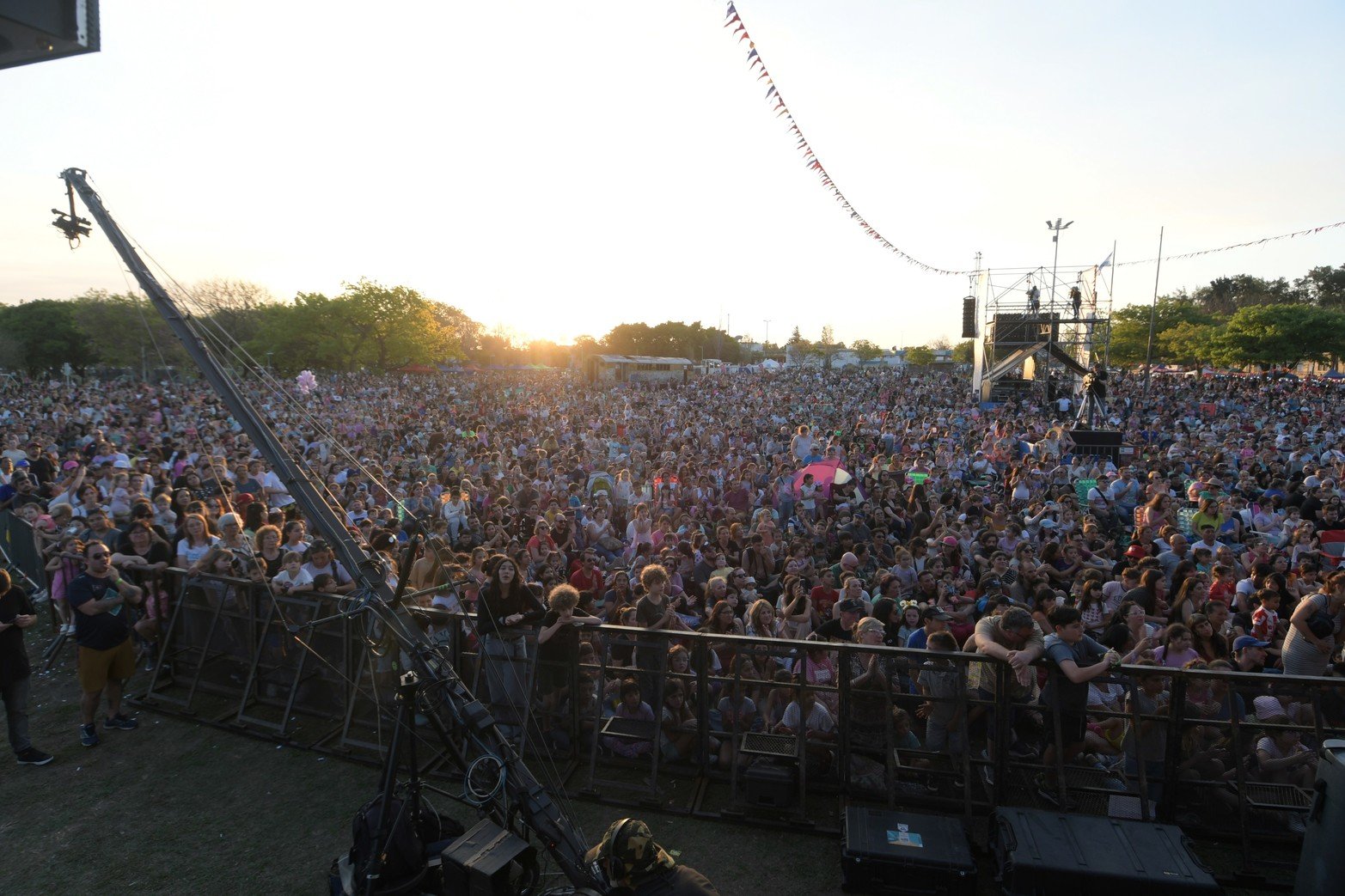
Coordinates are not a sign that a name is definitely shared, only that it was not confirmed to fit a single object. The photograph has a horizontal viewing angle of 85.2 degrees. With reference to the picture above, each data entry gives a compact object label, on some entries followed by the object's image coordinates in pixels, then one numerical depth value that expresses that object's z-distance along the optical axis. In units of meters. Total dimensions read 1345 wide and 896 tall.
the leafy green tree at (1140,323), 66.88
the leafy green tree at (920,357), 101.38
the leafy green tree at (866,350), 137.75
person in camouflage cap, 3.11
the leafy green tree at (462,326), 97.96
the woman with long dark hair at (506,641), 5.74
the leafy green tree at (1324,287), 72.51
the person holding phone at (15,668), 5.59
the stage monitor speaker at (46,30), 1.98
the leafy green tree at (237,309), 62.91
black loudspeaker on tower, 32.00
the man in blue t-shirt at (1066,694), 4.77
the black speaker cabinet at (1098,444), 16.53
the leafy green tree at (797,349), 118.12
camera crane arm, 4.00
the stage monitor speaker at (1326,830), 3.29
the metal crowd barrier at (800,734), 4.70
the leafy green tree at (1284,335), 50.38
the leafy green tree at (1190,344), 57.06
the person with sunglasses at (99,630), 5.95
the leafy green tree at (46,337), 66.12
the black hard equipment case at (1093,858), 3.86
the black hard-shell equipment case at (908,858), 4.21
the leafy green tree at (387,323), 56.03
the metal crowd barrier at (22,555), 9.47
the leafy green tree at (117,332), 57.94
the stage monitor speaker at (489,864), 3.69
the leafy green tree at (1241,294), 75.94
